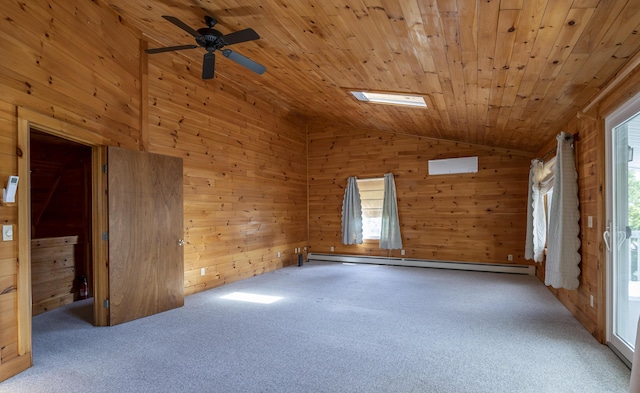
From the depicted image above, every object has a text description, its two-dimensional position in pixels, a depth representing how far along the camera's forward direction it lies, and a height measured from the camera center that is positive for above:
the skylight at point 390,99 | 4.73 +1.37
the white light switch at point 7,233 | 2.60 -0.25
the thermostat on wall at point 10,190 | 2.61 +0.07
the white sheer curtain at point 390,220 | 7.25 -0.48
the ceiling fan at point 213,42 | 3.05 +1.41
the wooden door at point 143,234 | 3.73 -0.40
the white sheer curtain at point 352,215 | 7.65 -0.39
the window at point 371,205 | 7.66 -0.18
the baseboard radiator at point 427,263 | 6.39 -1.34
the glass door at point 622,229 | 2.73 -0.28
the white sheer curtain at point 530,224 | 5.66 -0.46
